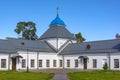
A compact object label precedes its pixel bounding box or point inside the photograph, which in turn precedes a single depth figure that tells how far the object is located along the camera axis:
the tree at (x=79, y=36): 36.72
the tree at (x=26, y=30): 34.70
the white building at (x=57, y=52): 22.43
